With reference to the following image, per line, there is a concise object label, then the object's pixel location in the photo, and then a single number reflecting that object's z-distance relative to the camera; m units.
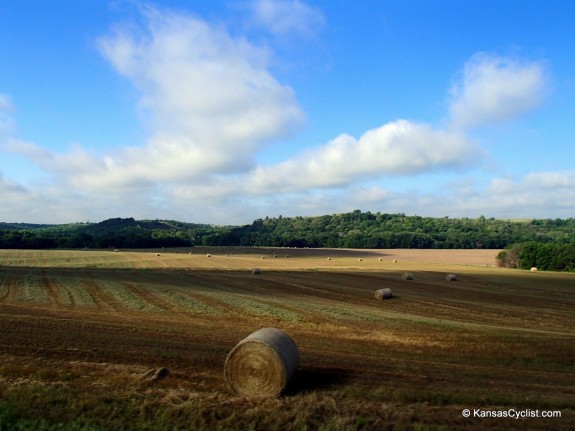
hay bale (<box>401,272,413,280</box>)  40.96
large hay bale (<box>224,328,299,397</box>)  9.68
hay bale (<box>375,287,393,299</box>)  26.98
